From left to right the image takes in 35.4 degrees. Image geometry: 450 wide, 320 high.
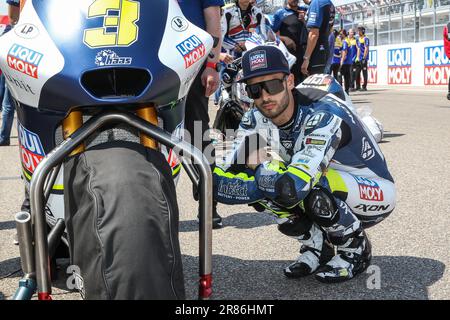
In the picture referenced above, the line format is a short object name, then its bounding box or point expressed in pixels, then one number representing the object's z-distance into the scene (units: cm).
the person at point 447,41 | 1306
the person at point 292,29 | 784
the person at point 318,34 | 743
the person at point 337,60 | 2053
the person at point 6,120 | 896
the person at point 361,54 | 2234
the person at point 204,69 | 404
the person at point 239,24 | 725
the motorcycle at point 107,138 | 184
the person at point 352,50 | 2184
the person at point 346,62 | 2116
